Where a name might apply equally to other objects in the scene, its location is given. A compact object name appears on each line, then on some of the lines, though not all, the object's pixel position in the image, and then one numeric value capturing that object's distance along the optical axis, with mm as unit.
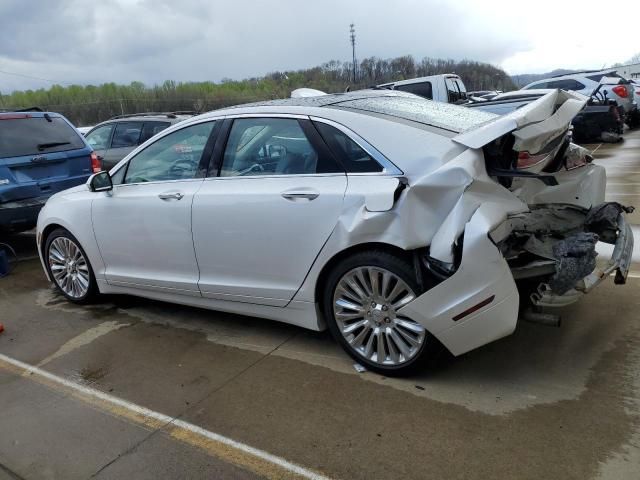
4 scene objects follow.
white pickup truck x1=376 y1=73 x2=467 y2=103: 12945
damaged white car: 2947
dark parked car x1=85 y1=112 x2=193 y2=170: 9430
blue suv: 6242
